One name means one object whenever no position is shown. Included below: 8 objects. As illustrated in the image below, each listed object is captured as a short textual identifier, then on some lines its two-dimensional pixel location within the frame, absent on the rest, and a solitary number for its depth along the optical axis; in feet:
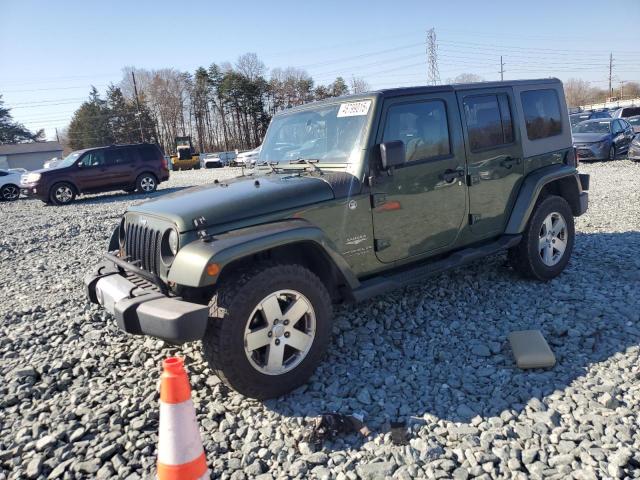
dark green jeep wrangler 9.78
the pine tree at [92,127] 202.90
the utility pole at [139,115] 175.73
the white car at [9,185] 65.31
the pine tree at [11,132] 219.00
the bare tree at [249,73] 206.93
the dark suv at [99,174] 52.80
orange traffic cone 6.52
